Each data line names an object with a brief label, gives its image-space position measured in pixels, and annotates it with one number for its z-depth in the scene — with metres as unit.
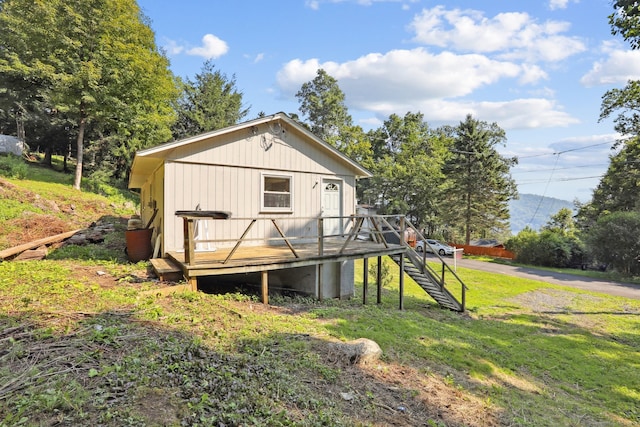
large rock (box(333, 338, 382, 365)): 4.46
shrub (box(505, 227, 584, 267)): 23.89
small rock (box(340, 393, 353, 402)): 3.53
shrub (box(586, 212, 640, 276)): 18.20
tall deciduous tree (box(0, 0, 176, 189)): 16.47
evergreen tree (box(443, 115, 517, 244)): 32.50
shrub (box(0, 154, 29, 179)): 15.90
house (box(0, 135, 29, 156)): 22.36
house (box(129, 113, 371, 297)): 7.93
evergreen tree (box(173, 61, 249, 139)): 30.22
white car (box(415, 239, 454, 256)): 27.51
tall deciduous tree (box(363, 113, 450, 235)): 33.16
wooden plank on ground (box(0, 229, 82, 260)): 7.24
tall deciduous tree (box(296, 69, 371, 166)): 33.31
